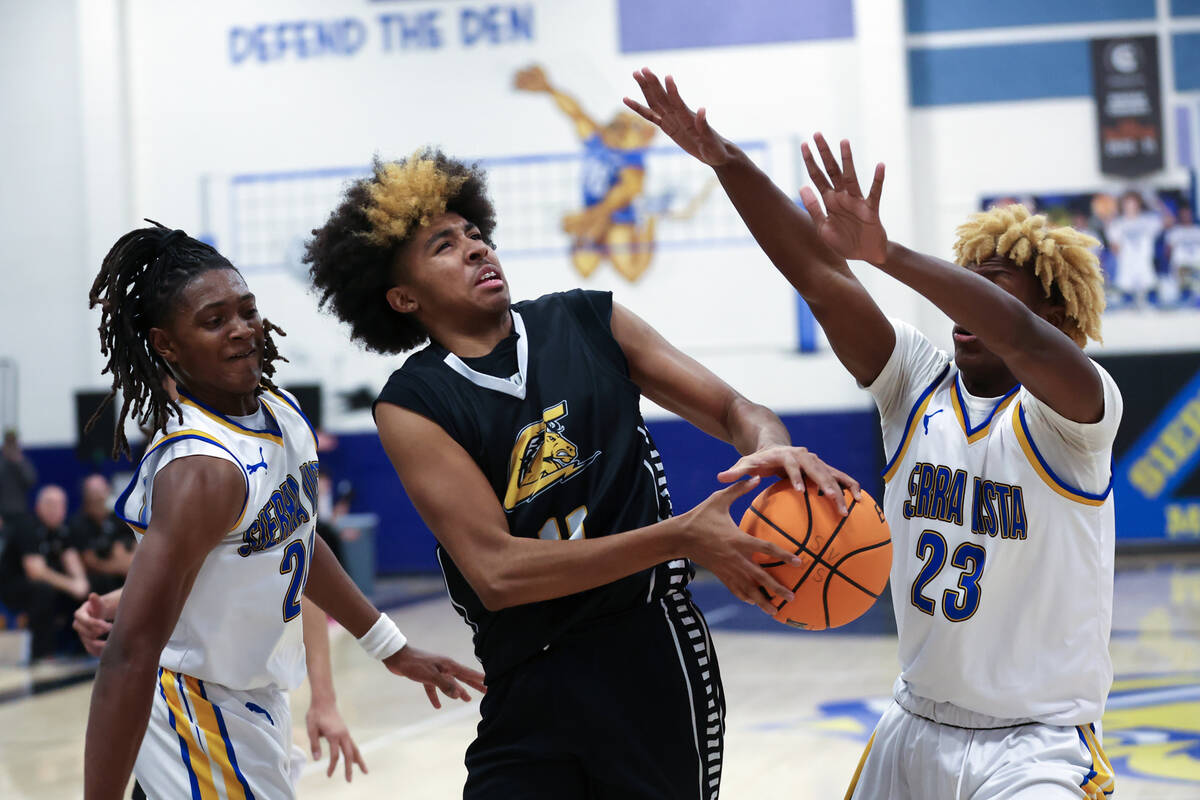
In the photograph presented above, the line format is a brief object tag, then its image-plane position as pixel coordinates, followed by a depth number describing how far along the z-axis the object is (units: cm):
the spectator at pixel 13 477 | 1122
